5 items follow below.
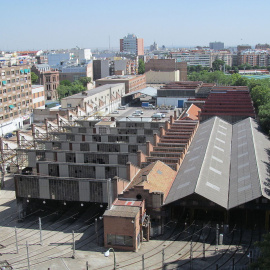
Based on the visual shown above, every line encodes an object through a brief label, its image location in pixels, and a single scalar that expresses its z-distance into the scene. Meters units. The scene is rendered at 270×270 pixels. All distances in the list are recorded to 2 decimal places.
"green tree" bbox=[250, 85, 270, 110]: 80.25
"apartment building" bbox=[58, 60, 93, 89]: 140.12
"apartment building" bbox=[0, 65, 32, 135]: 74.94
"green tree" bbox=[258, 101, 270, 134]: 55.44
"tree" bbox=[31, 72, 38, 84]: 120.78
